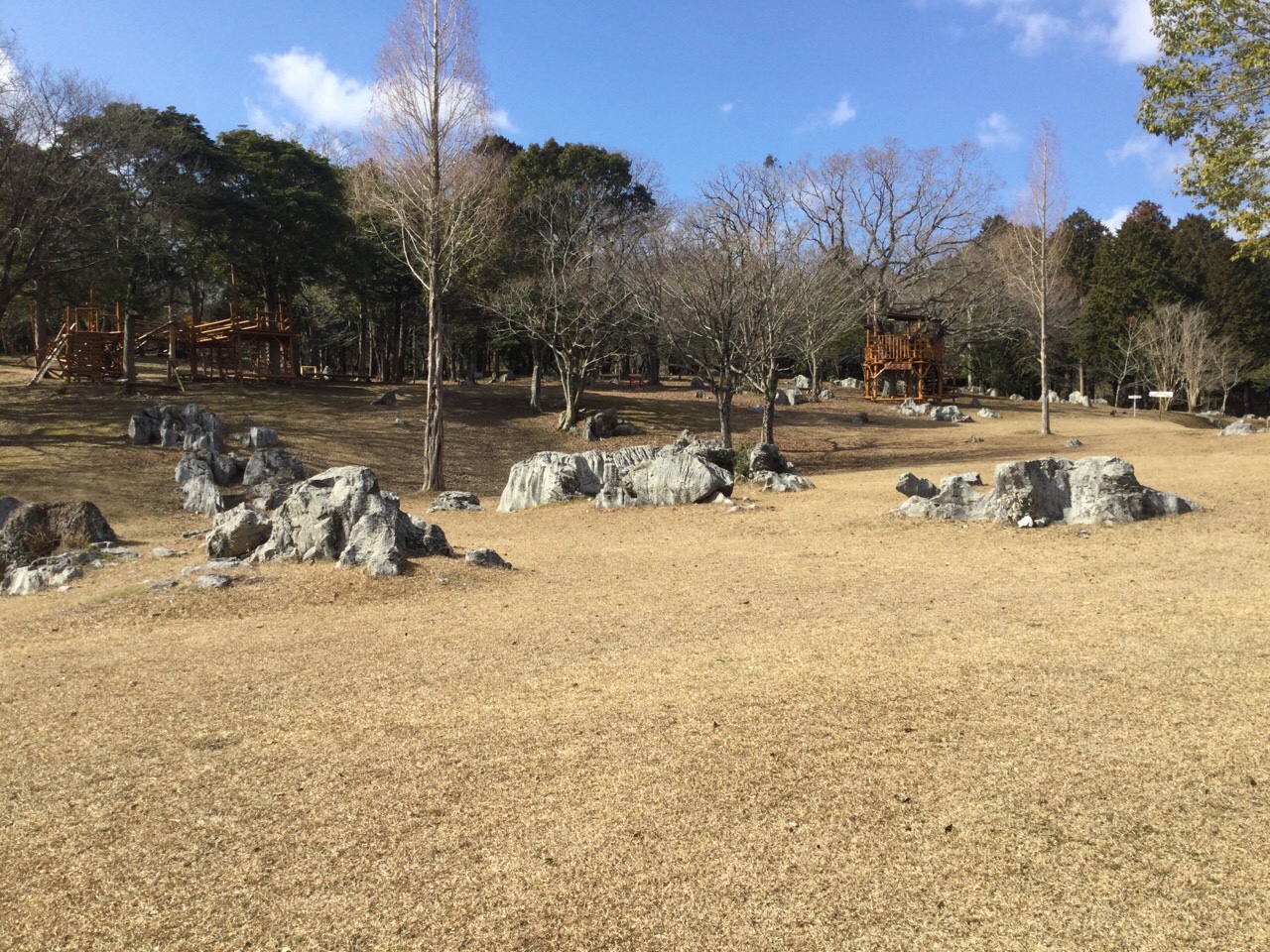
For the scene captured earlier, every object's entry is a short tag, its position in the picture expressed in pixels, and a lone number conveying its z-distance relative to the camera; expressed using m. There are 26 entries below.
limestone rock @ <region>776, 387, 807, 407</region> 41.09
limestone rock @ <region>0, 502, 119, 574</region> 11.53
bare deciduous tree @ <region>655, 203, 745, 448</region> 23.33
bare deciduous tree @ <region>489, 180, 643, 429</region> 28.45
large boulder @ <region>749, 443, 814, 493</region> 17.69
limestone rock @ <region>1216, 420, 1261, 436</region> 25.00
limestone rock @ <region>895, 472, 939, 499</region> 15.61
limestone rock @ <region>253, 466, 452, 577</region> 10.30
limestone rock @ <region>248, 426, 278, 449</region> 21.69
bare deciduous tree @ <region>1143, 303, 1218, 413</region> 43.69
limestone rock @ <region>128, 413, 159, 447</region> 21.33
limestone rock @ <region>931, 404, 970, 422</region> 37.28
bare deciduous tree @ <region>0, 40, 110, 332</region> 21.77
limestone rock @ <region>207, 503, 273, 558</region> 11.08
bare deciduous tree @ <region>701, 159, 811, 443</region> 23.44
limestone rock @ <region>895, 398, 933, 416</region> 39.16
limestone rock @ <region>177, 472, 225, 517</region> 16.78
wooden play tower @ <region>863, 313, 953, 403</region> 42.84
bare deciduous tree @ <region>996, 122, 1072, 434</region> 29.59
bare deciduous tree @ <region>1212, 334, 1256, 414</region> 44.81
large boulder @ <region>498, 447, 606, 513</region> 17.05
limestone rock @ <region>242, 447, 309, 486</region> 18.86
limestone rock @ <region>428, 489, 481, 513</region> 17.11
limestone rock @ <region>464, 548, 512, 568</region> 10.60
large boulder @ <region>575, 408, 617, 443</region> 28.55
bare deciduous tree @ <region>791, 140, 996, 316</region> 46.03
